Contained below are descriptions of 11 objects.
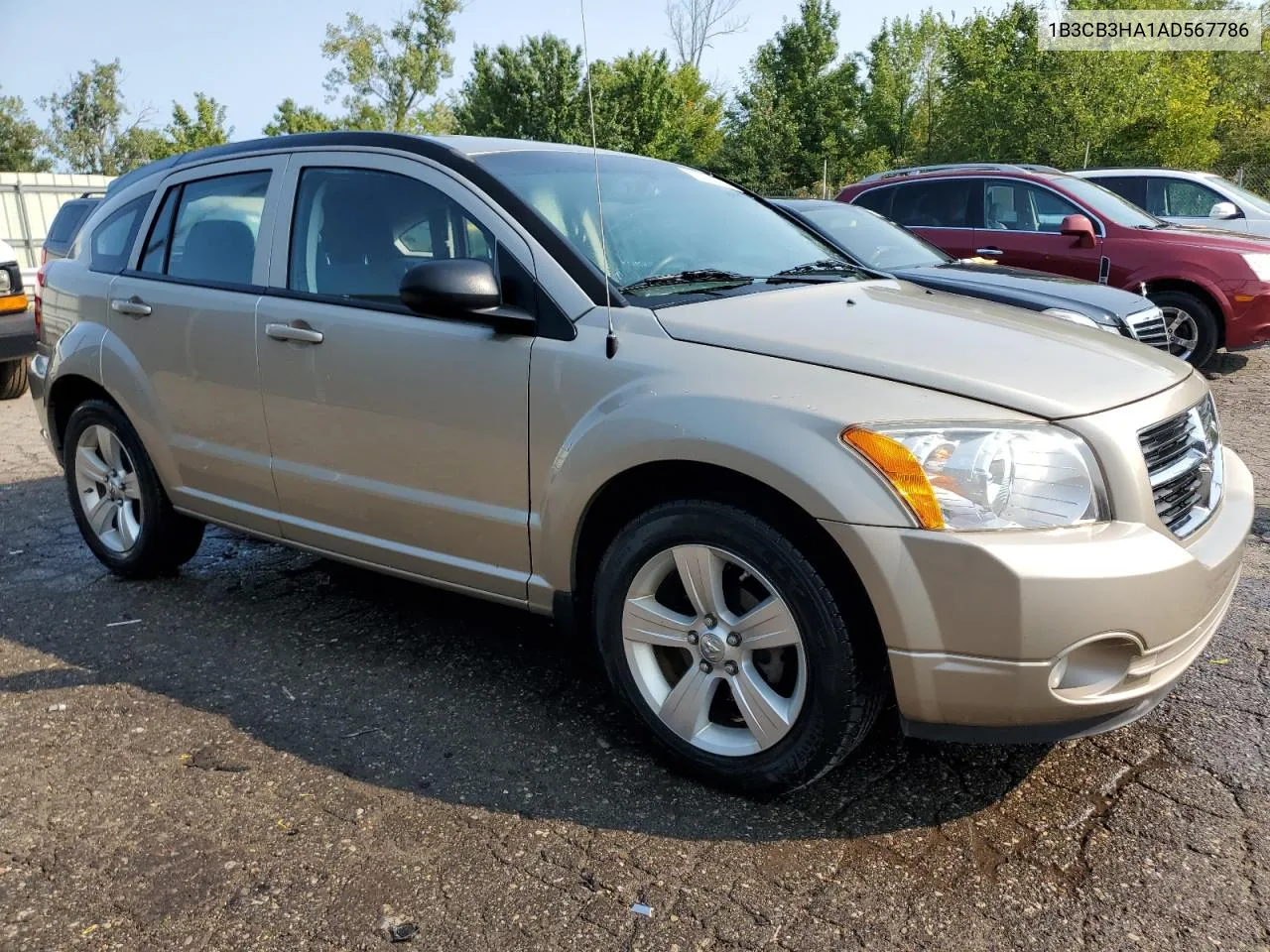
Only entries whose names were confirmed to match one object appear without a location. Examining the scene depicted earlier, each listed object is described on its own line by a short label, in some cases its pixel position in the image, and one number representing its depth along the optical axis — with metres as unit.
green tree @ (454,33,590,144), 50.06
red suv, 8.74
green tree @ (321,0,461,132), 58.78
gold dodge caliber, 2.41
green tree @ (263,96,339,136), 52.94
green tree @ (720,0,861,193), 42.00
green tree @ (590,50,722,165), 47.72
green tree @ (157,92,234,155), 53.48
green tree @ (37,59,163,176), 70.56
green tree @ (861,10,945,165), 47.75
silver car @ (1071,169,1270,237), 11.54
